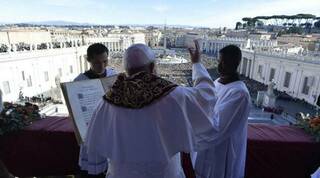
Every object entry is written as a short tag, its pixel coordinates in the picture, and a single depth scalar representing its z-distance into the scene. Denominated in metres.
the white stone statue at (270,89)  15.82
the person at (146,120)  1.68
